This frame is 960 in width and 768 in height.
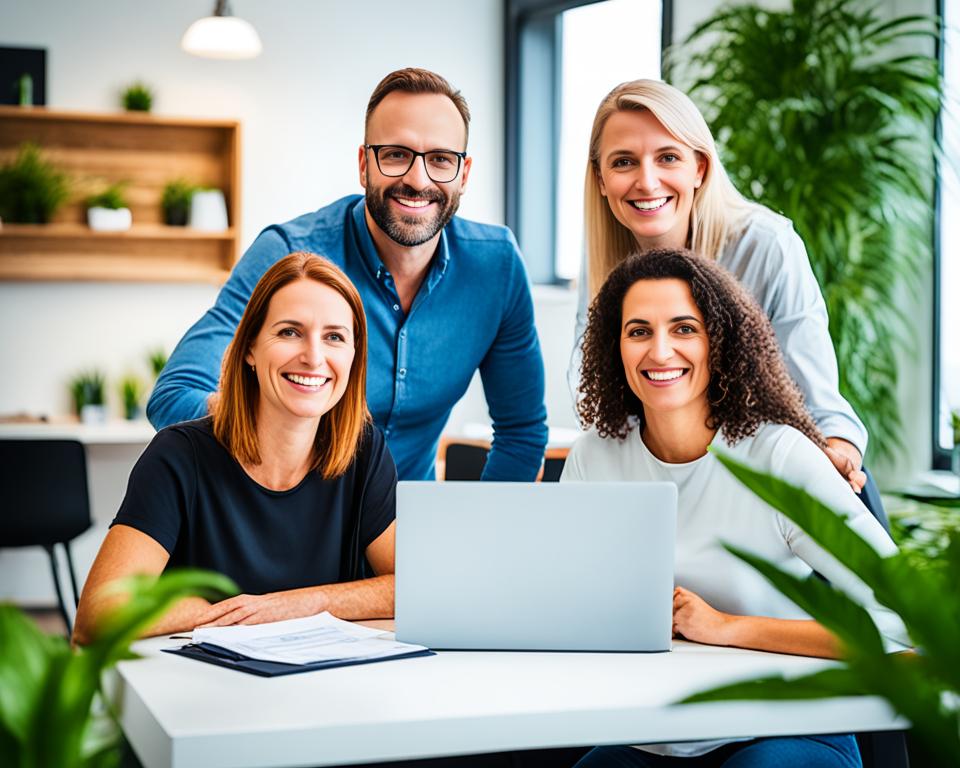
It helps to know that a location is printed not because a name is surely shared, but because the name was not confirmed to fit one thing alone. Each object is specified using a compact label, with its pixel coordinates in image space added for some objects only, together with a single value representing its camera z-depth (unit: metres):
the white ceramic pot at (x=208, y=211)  5.18
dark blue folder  1.41
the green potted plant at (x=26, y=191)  5.02
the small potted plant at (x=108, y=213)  5.09
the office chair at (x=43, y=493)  3.98
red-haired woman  1.82
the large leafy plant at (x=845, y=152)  3.52
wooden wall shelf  5.11
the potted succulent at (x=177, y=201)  5.20
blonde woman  2.22
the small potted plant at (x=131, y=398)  5.12
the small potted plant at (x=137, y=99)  5.15
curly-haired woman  1.64
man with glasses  2.36
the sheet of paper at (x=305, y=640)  1.50
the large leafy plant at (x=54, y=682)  0.70
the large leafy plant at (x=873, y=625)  0.73
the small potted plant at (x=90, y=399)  5.07
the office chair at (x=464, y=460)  3.09
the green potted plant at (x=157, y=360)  5.20
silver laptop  1.53
